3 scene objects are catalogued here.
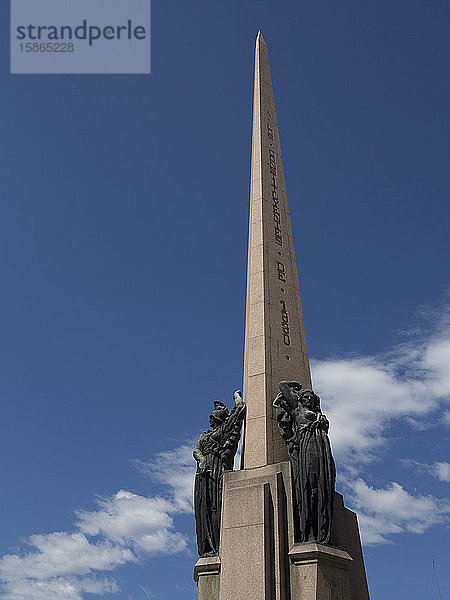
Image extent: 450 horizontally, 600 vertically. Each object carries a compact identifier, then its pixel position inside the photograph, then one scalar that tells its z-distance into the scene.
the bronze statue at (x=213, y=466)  12.49
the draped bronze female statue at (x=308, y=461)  11.17
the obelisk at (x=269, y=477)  10.91
